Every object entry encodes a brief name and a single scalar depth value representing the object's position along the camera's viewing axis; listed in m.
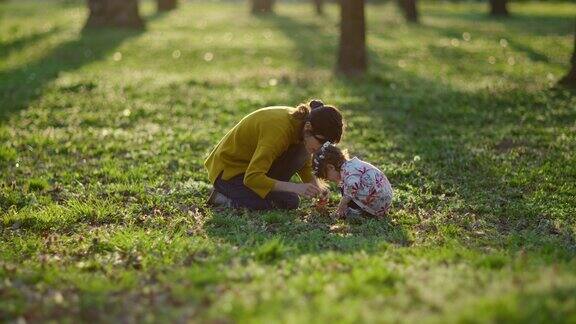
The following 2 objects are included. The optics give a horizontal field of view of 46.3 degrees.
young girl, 8.84
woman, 8.55
